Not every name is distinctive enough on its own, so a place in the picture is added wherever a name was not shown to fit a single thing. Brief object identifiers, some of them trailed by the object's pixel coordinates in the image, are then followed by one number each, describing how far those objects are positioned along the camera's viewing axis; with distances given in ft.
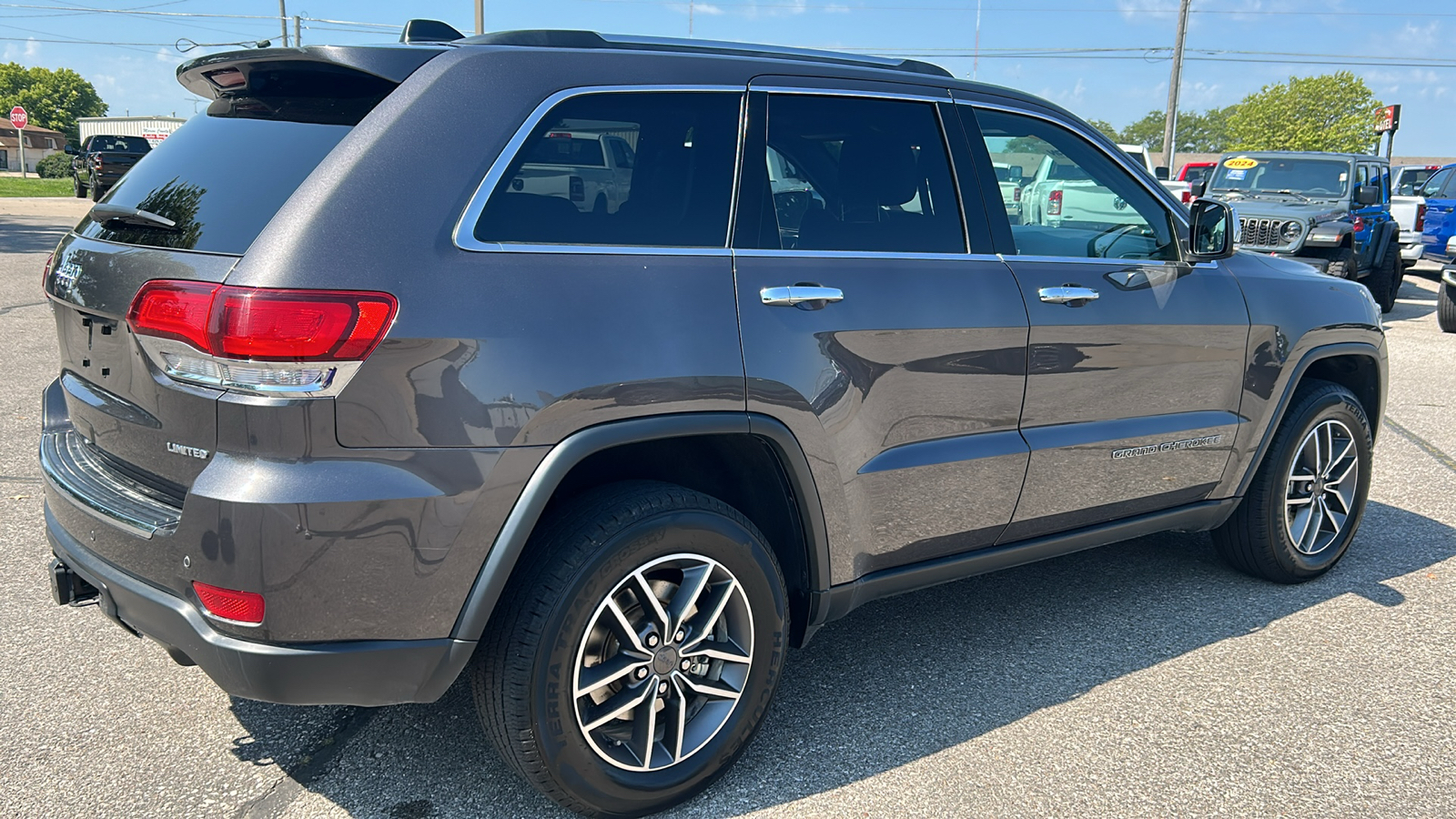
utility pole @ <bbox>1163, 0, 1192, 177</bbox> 98.14
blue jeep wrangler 41.63
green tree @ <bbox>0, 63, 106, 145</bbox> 399.24
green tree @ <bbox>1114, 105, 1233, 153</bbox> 548.72
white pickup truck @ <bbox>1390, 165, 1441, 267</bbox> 47.67
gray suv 7.36
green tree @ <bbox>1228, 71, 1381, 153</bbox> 252.62
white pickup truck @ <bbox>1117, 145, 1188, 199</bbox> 61.87
